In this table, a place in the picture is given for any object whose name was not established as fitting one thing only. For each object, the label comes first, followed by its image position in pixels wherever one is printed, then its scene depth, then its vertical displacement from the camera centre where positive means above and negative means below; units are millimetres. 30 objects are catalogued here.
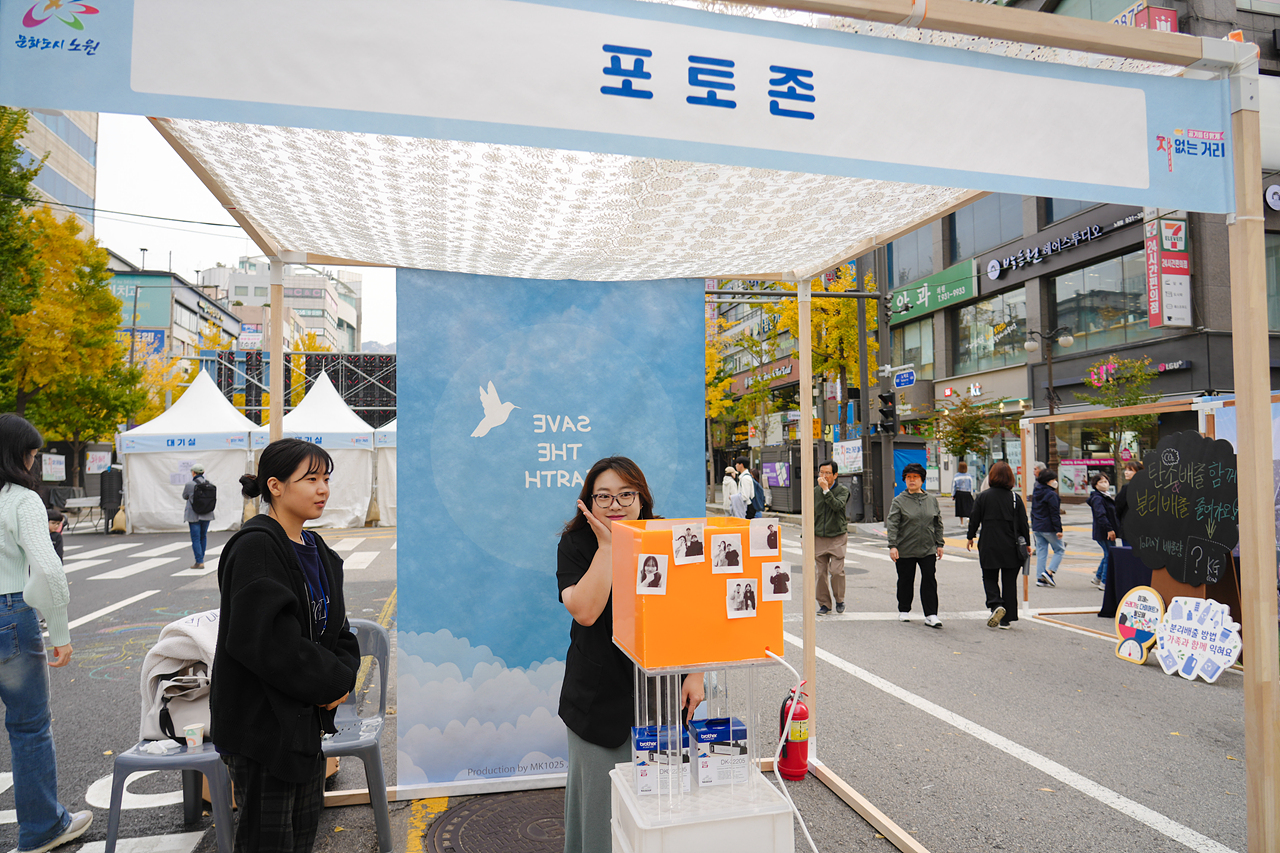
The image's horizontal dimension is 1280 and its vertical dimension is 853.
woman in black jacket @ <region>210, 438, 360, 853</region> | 2164 -665
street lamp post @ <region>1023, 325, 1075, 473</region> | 22188 +3548
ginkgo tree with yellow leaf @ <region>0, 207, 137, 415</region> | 19250 +4059
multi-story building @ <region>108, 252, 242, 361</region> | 54281 +12986
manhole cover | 3391 -1836
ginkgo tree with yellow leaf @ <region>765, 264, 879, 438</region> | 21000 +3827
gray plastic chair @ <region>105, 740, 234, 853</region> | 2939 -1300
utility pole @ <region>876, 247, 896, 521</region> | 17406 +1945
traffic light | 17484 +1067
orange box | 2072 -428
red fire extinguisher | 2703 -1126
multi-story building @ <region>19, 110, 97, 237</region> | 30594 +14438
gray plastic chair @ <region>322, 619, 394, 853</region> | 3256 -1337
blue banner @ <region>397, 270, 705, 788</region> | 3895 -40
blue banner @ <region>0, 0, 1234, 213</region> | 1809 +1113
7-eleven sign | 20312 +6207
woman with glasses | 2537 -773
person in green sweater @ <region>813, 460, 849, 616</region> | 8594 -948
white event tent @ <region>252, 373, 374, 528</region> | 18016 +428
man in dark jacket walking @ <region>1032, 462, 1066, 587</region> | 10234 -968
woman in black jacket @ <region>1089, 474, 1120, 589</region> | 10047 -833
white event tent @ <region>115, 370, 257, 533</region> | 17438 +124
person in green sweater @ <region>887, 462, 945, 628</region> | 8102 -909
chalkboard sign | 6418 -544
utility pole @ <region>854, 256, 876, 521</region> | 18750 +1209
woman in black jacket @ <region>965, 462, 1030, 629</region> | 8047 -931
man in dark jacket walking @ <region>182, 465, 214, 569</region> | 12109 -985
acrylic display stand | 2072 -1050
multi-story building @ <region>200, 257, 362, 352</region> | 96250 +24045
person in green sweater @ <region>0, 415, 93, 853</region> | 3203 -717
